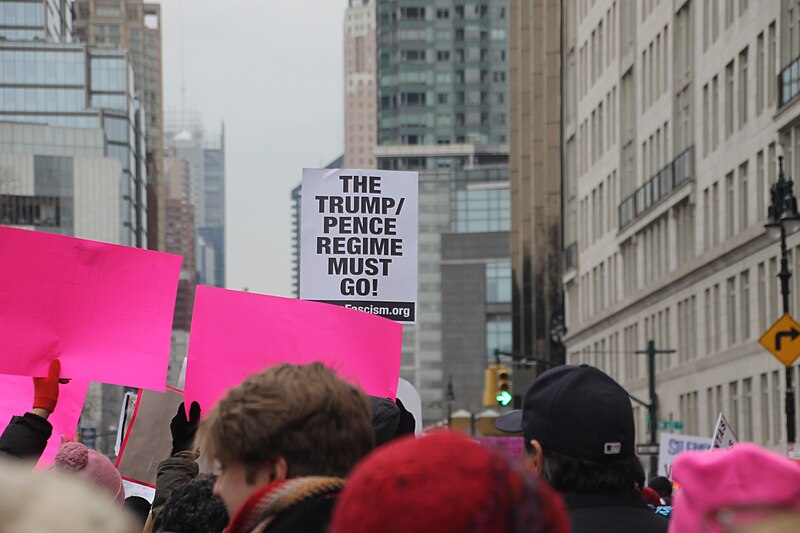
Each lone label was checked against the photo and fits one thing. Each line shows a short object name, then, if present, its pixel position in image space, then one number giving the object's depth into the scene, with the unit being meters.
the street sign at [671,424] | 43.72
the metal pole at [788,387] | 27.72
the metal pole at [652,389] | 42.32
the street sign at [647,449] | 37.66
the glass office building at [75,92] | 157.50
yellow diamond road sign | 24.55
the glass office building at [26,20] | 163.62
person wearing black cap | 4.19
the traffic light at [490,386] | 45.16
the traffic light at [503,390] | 41.19
